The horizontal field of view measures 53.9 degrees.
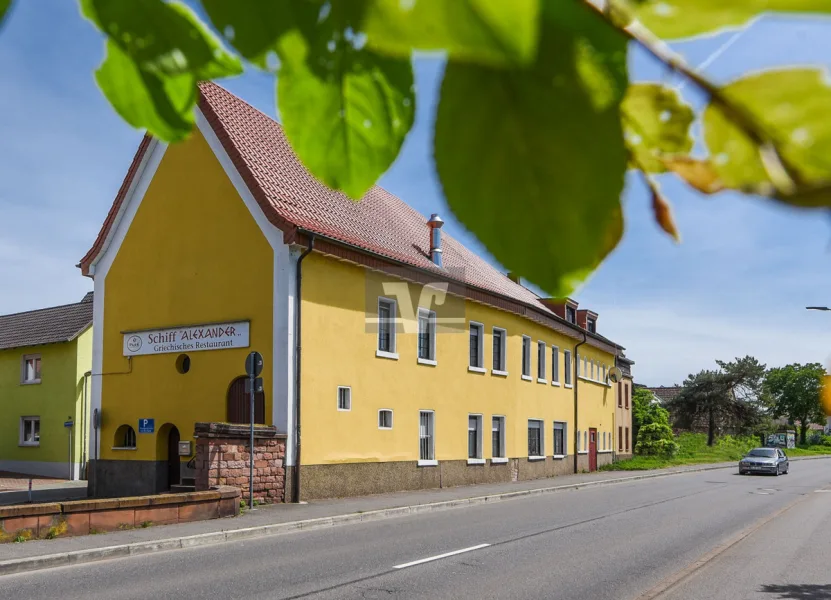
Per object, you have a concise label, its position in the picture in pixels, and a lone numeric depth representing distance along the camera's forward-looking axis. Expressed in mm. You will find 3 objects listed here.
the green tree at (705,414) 52844
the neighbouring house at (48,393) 28953
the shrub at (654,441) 46688
